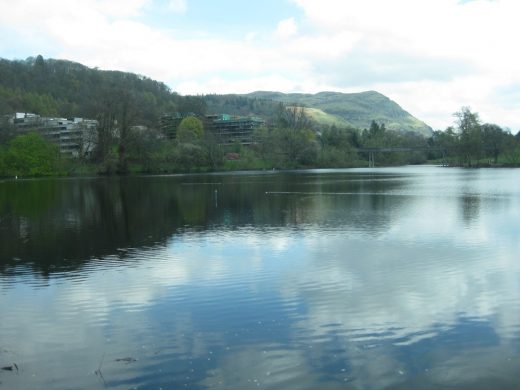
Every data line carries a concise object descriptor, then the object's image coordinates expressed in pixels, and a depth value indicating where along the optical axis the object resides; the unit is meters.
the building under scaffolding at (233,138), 182.12
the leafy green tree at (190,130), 149.62
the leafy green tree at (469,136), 144.12
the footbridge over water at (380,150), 188.88
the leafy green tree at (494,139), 145.75
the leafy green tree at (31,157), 115.44
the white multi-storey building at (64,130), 125.38
